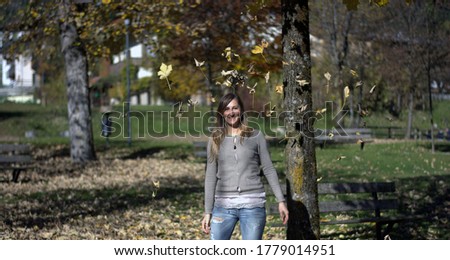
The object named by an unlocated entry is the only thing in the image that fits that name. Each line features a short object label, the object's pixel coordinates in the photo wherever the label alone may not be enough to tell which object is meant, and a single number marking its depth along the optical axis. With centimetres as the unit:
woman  1070
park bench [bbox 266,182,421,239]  1756
